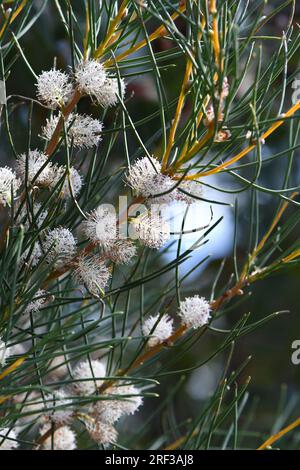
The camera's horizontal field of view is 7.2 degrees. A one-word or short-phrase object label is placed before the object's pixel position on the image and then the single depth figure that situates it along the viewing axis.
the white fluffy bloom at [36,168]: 1.38
